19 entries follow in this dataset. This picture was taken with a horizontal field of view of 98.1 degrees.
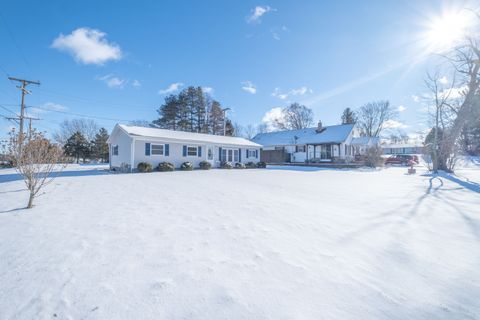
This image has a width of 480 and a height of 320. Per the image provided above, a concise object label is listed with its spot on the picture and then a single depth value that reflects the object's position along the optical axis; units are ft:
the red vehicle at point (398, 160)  93.28
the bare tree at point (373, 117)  140.56
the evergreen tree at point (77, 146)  106.73
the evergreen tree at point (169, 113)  115.75
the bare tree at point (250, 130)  200.91
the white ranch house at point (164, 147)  54.08
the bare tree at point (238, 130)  181.78
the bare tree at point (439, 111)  59.43
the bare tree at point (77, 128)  151.33
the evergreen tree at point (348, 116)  148.87
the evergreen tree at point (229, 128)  129.32
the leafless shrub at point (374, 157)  73.77
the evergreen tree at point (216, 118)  121.70
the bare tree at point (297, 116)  146.61
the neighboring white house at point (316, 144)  91.09
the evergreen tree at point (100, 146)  110.83
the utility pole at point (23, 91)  61.37
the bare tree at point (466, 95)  54.34
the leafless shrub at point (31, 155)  17.83
